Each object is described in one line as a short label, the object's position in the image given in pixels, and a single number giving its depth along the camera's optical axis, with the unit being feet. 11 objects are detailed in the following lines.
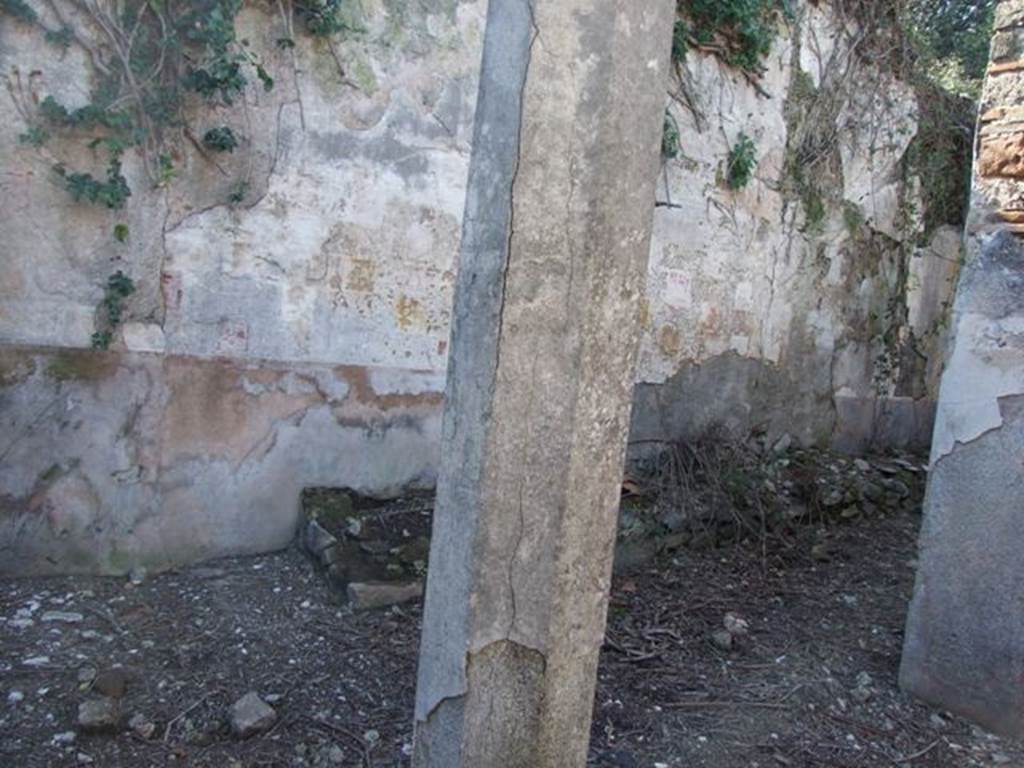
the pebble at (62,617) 9.68
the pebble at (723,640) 11.22
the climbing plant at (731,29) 15.83
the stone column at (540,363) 5.31
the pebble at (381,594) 10.73
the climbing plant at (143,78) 9.91
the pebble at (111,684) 8.55
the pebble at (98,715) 7.97
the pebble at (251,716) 8.20
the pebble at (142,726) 8.05
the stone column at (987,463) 9.46
